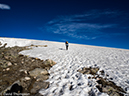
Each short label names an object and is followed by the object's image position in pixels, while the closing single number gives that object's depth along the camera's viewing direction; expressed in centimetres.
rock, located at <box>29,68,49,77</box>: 630
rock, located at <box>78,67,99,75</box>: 695
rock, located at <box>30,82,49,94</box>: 463
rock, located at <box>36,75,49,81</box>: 574
